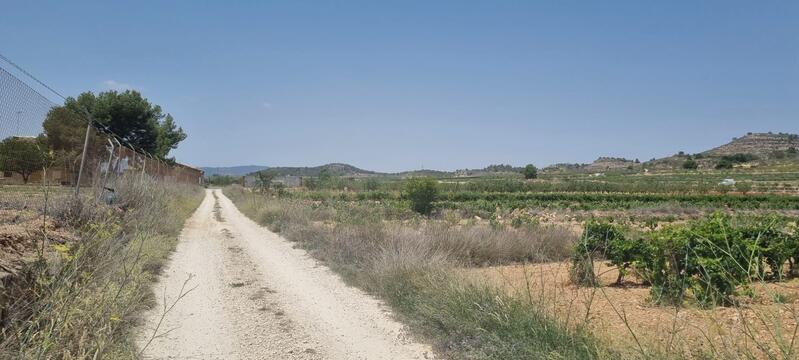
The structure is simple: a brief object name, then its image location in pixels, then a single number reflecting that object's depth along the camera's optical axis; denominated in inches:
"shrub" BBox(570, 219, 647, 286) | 366.3
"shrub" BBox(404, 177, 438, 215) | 1353.3
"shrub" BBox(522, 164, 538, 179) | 5059.1
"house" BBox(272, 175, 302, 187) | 2559.1
